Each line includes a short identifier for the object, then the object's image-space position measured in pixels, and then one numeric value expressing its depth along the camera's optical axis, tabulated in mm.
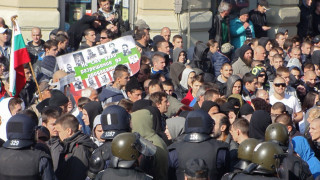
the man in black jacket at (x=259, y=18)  37594
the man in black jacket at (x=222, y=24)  34781
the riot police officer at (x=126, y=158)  14305
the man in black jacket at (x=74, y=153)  17266
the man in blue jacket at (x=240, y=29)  35812
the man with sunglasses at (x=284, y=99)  25266
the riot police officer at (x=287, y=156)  16516
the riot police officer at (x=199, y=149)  16125
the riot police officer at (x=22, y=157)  15492
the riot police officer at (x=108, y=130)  15656
